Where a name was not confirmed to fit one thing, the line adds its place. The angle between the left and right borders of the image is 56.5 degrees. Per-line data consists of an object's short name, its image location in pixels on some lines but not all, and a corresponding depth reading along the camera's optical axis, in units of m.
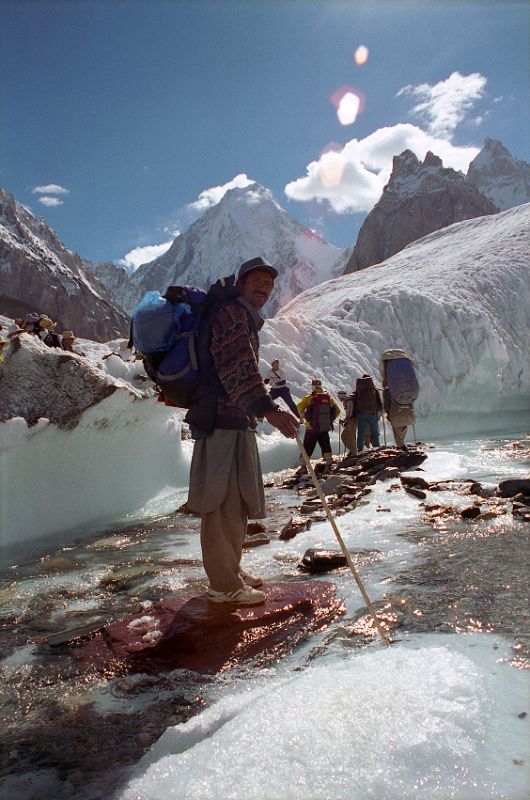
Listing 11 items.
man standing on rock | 2.70
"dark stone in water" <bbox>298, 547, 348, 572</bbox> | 3.47
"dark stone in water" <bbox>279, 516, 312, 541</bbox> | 4.68
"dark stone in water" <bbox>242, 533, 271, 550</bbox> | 4.48
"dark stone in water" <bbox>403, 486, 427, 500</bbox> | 5.78
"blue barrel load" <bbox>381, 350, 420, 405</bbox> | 10.02
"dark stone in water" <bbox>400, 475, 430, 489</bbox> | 6.43
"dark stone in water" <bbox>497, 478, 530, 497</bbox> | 5.18
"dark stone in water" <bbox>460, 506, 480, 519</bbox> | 4.55
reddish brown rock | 2.24
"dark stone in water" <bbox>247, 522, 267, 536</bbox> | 4.95
